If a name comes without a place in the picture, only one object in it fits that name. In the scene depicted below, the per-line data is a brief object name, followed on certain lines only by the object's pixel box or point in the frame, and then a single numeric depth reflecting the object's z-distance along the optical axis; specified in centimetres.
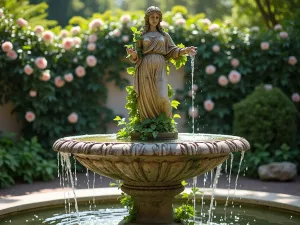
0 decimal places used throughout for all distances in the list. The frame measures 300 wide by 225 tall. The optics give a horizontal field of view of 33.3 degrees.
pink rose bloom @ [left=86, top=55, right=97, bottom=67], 938
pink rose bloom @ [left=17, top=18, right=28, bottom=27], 881
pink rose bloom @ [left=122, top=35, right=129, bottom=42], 952
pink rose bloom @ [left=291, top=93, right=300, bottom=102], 942
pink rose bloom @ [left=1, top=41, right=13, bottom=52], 835
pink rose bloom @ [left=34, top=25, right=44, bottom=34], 898
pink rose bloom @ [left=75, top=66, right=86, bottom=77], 936
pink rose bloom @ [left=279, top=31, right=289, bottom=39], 962
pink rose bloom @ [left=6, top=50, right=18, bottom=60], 853
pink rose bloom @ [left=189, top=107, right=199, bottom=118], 967
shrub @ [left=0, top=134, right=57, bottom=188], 768
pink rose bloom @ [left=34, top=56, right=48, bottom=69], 866
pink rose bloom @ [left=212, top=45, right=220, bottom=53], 955
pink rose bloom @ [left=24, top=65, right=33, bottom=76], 857
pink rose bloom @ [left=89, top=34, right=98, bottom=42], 953
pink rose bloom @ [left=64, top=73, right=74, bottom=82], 916
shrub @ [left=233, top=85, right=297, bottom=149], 865
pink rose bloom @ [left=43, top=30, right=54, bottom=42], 900
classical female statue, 419
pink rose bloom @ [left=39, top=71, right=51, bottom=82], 872
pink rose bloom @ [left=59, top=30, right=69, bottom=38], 963
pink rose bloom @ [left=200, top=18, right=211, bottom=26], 985
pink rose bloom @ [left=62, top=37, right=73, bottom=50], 927
